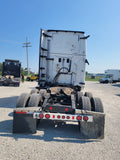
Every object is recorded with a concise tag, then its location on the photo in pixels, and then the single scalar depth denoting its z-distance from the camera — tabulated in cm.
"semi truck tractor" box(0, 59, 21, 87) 1744
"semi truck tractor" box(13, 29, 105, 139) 351
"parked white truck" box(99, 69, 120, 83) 3377
